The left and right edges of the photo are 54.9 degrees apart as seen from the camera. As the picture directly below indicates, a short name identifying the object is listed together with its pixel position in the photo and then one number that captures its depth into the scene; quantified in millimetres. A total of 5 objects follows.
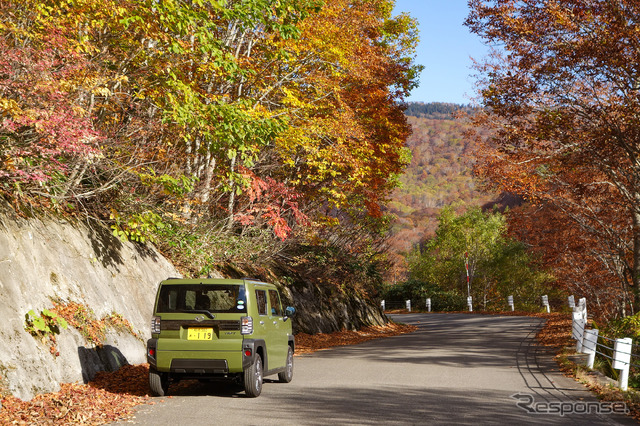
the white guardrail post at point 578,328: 15067
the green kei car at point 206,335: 9211
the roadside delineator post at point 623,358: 10453
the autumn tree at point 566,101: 15031
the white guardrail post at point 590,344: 13141
